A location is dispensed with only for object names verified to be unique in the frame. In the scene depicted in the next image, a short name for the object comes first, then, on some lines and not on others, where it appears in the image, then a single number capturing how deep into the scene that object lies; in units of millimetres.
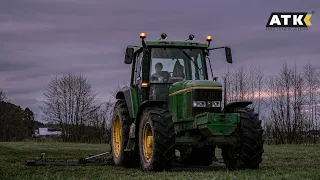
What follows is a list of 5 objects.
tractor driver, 11336
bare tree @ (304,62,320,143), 38594
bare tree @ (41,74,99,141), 58588
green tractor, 9938
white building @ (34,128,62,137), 74412
